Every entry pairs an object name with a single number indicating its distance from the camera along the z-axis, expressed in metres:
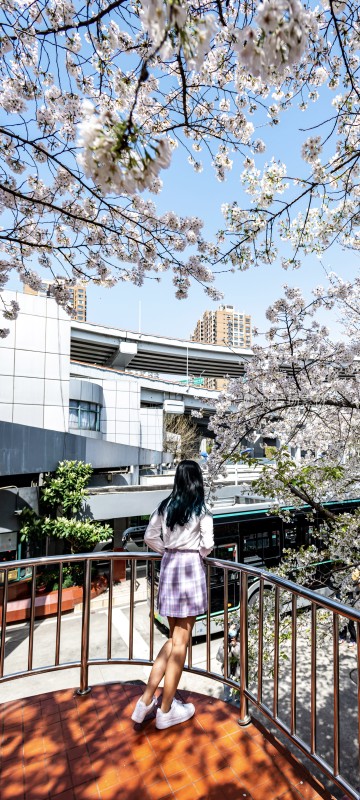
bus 8.24
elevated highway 34.88
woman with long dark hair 2.34
